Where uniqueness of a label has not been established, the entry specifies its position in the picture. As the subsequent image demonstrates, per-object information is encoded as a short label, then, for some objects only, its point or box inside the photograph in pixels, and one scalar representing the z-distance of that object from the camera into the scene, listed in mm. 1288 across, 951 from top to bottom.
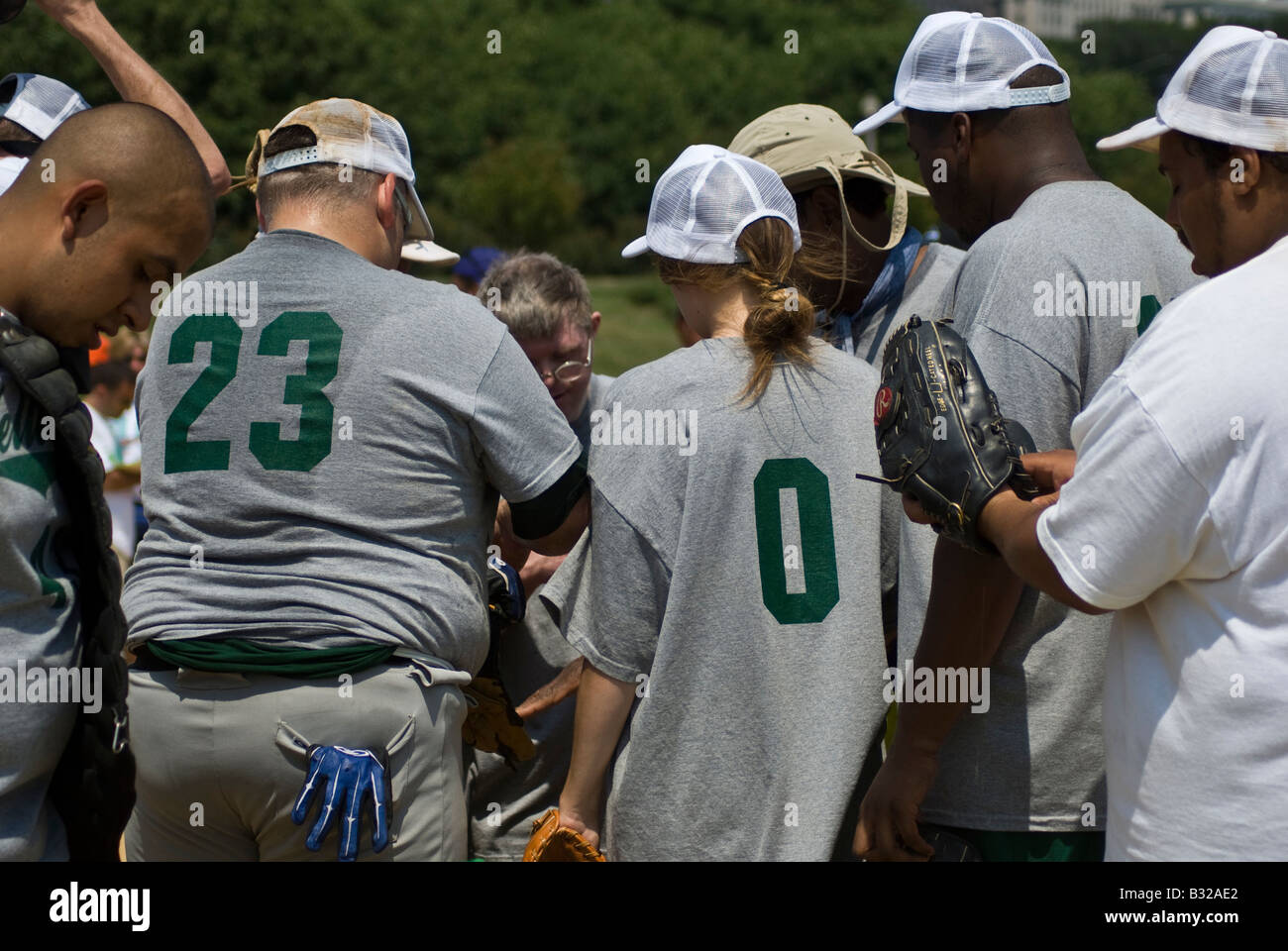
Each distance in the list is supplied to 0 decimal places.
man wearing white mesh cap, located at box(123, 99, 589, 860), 2688
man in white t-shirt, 2018
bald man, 2162
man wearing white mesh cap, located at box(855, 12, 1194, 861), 2703
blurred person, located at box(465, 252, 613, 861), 3602
